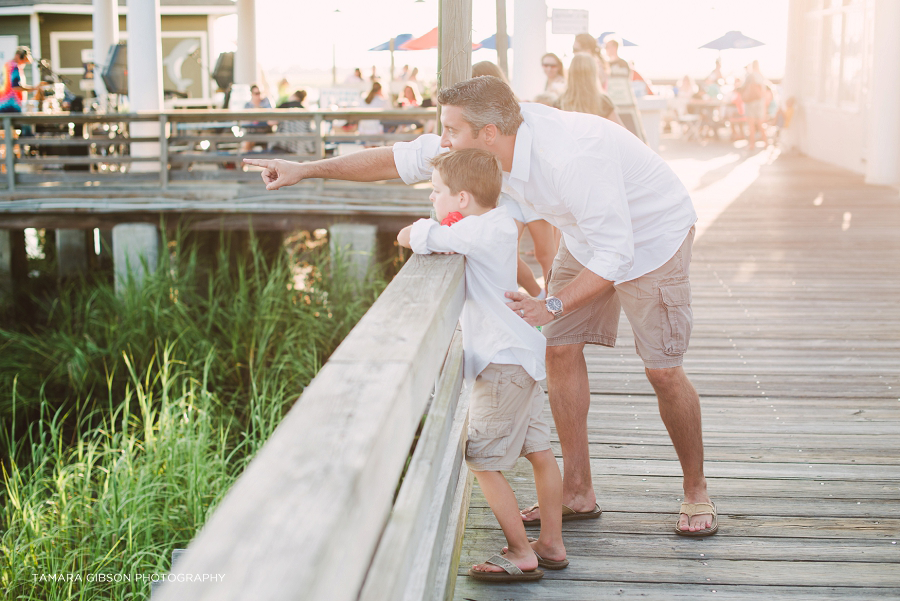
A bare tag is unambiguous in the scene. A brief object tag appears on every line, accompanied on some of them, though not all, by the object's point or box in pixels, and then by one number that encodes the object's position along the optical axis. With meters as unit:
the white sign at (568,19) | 9.46
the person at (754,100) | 16.42
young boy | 2.26
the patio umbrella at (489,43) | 18.84
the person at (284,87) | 18.80
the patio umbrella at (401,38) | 22.53
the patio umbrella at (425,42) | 19.84
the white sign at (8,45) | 18.88
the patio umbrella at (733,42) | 21.62
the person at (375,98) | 12.90
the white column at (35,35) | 18.75
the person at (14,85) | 9.65
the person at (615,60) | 9.41
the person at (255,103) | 11.18
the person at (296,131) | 9.62
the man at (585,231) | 2.29
